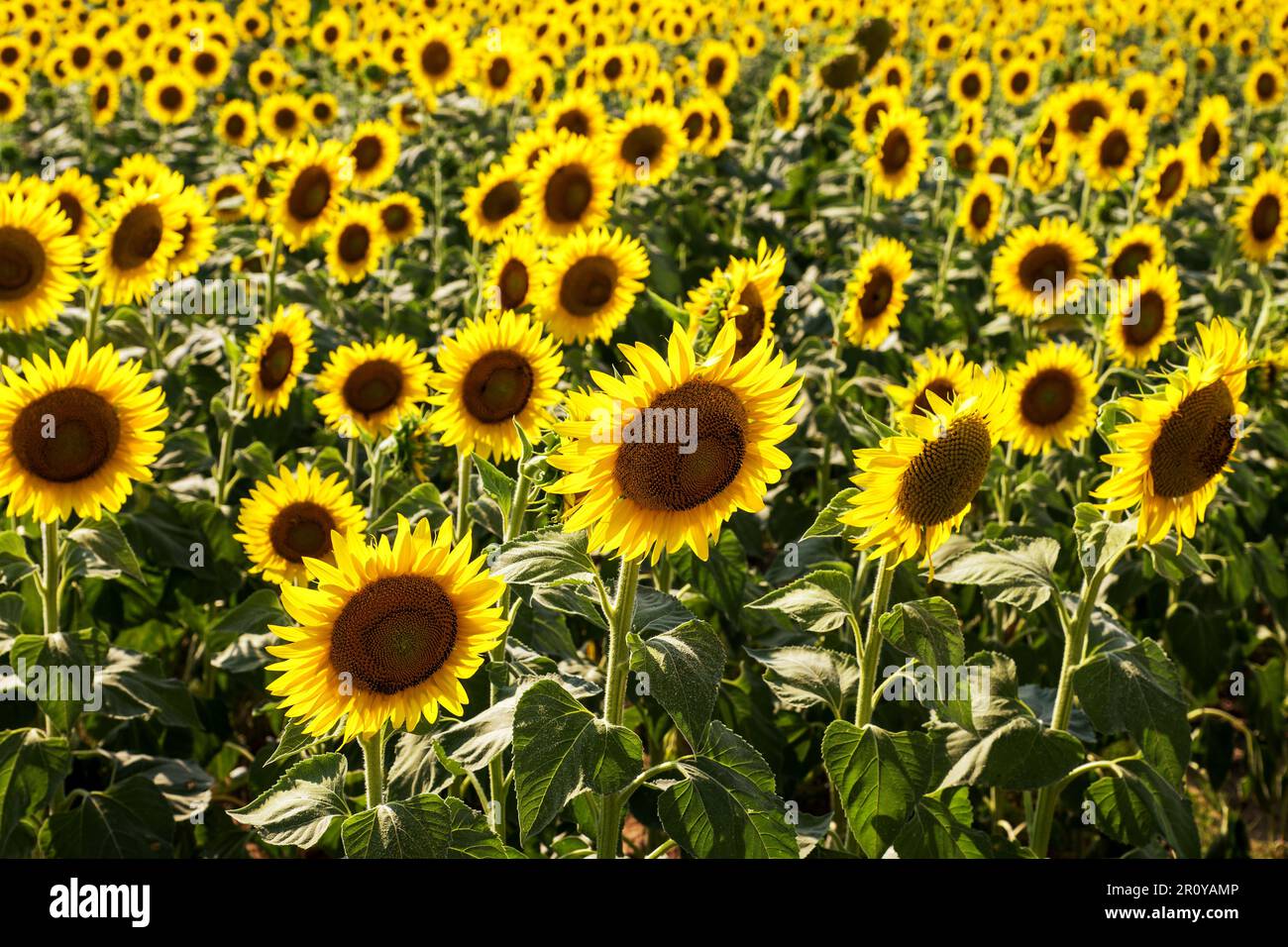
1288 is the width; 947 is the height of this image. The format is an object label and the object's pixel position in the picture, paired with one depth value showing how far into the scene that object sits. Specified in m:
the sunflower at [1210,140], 7.09
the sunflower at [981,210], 6.59
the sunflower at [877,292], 4.75
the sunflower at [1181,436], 2.58
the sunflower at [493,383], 3.45
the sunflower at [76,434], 2.93
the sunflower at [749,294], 3.32
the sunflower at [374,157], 6.58
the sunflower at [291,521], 3.47
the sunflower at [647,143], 6.04
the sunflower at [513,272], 4.53
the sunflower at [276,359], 4.31
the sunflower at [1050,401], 4.24
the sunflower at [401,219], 6.13
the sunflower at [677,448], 2.27
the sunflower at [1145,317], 4.84
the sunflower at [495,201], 5.38
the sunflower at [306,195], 5.41
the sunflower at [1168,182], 6.61
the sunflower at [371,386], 4.02
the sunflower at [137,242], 4.55
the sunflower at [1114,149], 6.96
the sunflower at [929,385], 3.43
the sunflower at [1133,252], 5.55
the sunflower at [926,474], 2.44
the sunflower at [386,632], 2.34
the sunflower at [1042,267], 5.51
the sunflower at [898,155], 6.65
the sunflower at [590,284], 4.30
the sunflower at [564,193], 5.15
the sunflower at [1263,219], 6.20
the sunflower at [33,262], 4.14
